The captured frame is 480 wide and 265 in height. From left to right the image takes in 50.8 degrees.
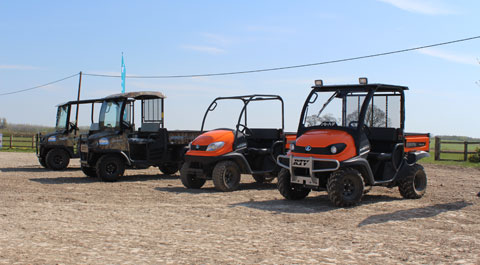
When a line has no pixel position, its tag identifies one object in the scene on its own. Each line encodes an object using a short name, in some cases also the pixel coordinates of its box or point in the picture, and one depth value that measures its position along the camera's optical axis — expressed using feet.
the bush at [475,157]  74.84
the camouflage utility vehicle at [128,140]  45.85
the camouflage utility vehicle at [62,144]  57.88
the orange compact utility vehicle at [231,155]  37.47
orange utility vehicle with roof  29.55
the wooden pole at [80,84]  118.27
